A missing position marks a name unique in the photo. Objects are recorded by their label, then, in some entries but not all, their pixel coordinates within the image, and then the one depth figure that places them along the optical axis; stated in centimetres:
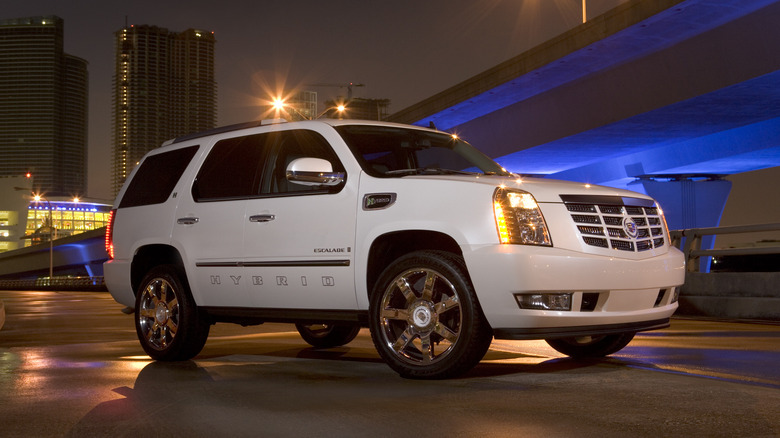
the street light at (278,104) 3149
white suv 672
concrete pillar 3978
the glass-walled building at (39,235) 16665
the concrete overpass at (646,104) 2473
